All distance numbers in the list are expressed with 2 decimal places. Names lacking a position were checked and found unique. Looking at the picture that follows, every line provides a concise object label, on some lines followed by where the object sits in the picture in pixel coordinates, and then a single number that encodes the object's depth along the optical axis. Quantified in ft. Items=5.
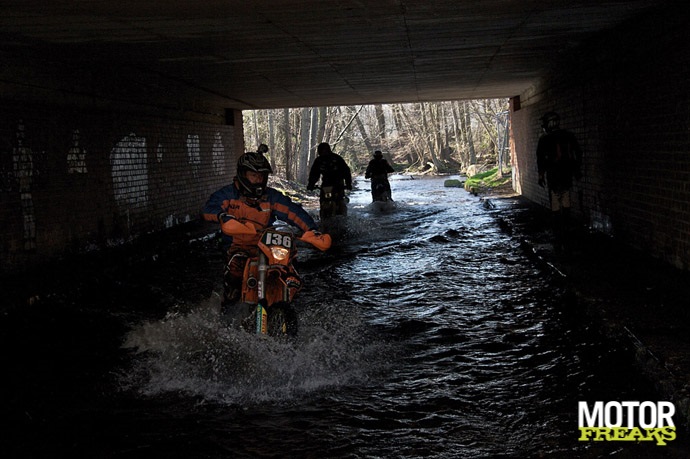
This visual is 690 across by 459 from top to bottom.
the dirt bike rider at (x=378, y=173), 64.28
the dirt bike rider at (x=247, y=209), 19.85
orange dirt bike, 18.19
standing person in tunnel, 33.91
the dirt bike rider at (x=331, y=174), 48.26
